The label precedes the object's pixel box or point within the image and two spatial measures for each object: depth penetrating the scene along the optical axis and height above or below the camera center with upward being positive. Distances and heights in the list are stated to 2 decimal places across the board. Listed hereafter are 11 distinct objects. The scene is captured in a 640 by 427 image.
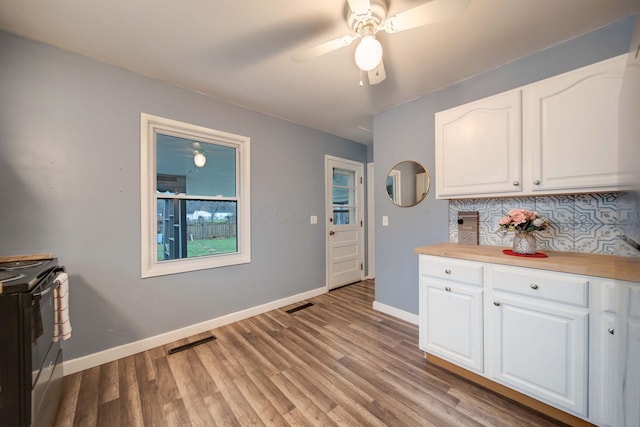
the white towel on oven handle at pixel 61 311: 1.37 -0.59
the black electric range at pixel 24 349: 0.97 -0.61
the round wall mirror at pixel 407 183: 2.51 +0.32
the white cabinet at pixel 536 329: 1.16 -0.70
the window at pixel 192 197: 2.14 +0.16
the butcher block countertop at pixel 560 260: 0.88 -0.30
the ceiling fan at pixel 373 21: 1.09 +0.97
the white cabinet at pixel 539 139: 1.33 +0.50
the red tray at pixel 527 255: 1.51 -0.29
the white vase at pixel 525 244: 1.55 -0.22
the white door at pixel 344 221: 3.65 -0.15
